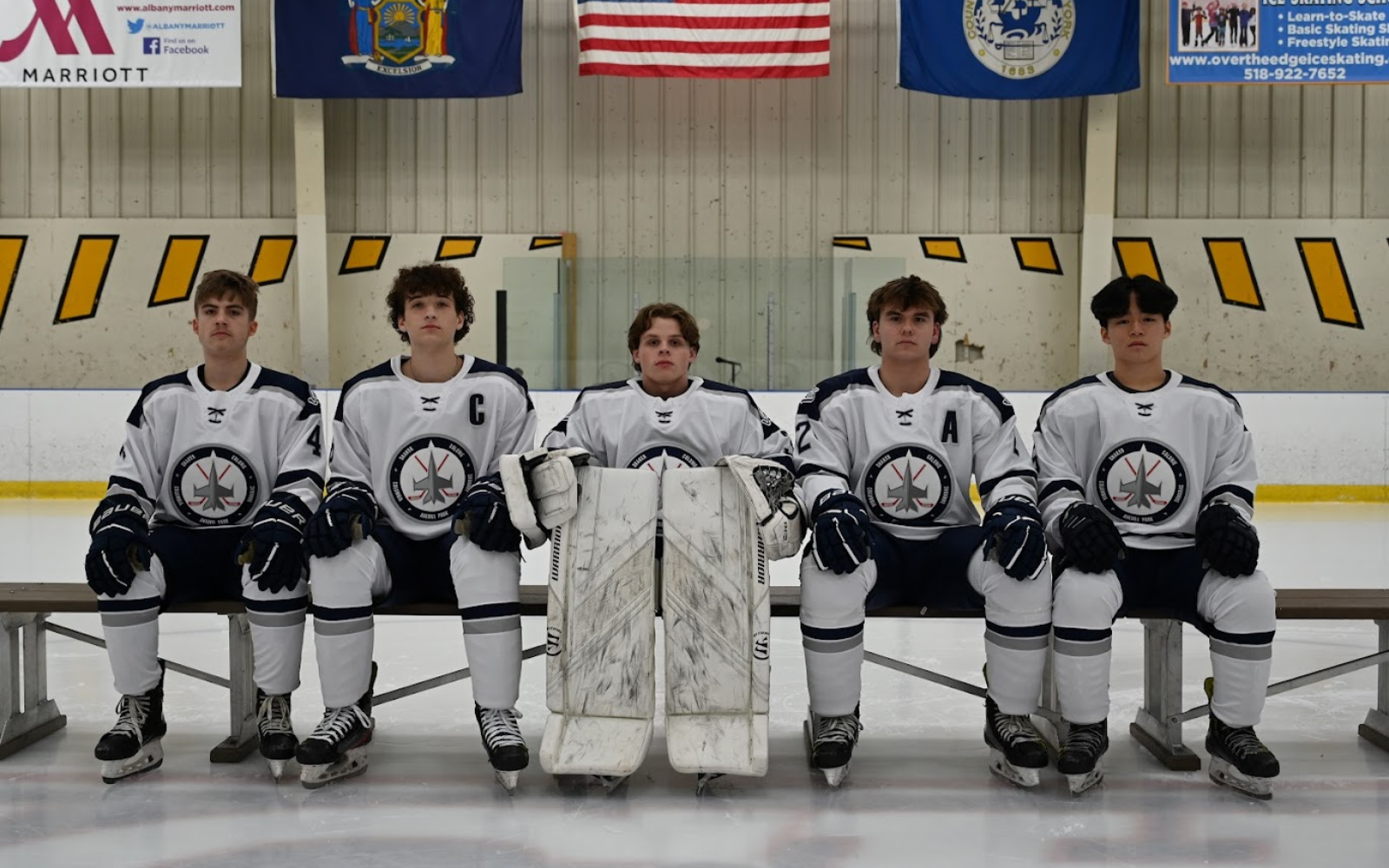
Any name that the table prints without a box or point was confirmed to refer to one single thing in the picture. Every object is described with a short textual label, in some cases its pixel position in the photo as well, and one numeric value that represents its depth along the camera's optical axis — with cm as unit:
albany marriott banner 899
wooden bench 283
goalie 265
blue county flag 916
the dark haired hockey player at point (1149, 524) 264
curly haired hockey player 268
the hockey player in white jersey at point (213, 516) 271
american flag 914
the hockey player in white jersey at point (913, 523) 266
